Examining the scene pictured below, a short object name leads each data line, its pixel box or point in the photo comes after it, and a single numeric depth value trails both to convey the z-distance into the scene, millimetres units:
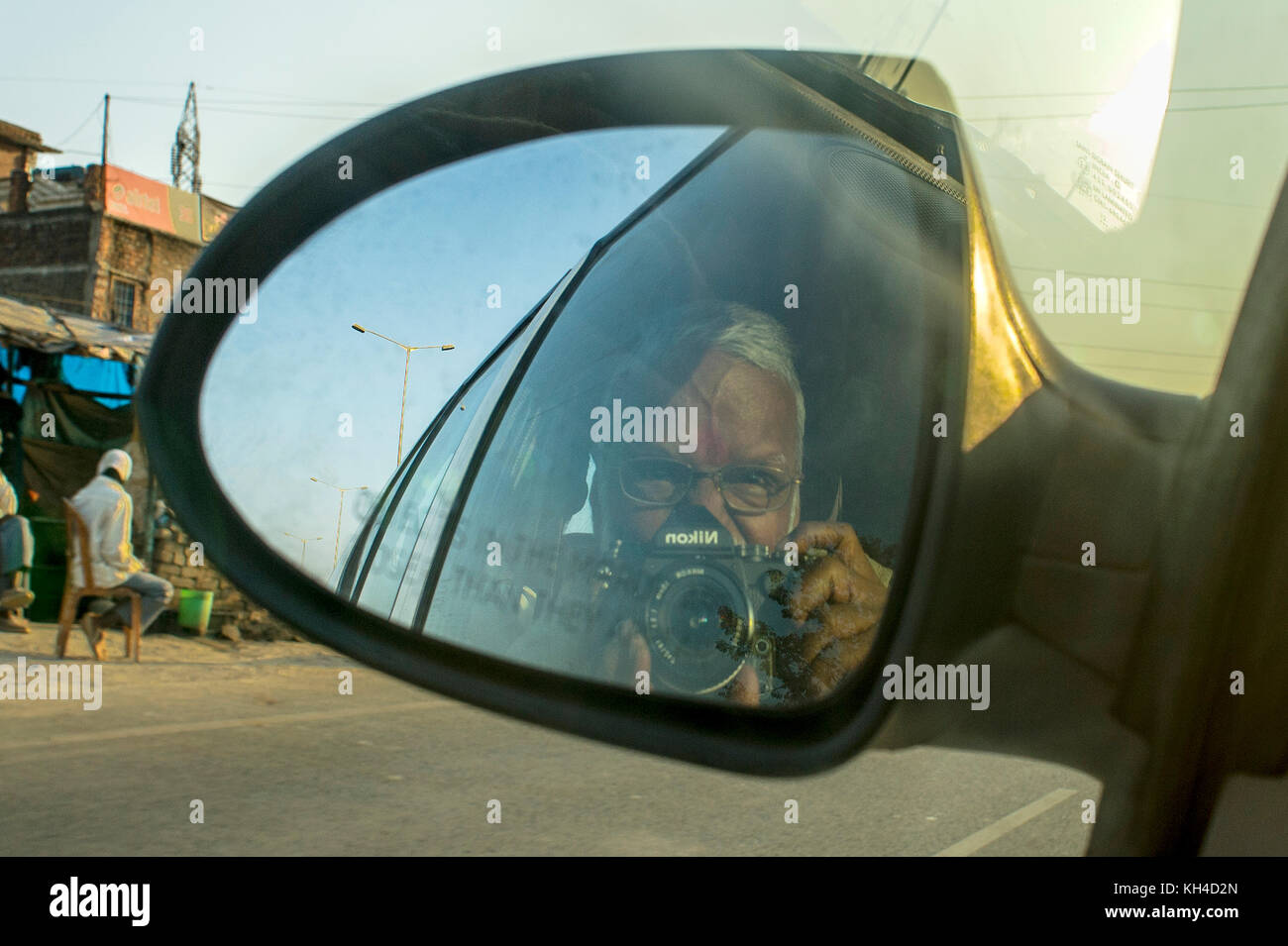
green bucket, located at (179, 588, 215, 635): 12633
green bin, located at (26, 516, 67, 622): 13219
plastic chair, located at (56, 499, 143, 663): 9334
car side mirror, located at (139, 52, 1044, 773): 1088
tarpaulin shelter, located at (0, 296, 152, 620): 14312
